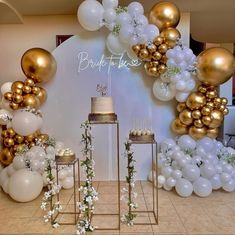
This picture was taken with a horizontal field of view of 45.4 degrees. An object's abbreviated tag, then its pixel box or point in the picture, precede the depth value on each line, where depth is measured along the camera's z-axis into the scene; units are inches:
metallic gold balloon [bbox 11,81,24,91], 157.0
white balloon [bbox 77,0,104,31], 152.7
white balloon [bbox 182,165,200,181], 141.6
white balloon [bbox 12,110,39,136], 145.5
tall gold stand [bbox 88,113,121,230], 111.0
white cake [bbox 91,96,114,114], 112.9
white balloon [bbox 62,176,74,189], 152.9
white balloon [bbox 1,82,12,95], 163.3
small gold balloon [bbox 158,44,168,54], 150.6
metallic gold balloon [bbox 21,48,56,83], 157.8
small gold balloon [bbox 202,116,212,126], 149.6
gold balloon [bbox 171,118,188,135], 160.9
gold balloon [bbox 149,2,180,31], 151.1
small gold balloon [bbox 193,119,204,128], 152.6
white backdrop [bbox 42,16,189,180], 171.6
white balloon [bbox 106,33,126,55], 157.8
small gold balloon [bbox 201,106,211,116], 149.5
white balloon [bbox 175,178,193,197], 141.7
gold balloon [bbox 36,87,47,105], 164.7
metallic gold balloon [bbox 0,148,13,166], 159.0
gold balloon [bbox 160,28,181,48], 150.1
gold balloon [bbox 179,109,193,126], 154.4
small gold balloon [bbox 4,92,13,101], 156.2
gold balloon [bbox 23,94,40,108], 156.0
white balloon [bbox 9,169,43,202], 130.0
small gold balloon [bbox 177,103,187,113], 158.1
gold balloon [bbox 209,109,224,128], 149.8
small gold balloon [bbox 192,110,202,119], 151.3
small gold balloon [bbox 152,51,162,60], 152.3
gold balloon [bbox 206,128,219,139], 156.1
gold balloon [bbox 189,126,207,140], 154.1
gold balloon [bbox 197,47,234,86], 143.7
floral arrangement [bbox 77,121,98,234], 105.2
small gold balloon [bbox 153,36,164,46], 150.5
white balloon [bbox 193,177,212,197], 141.3
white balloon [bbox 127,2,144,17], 150.3
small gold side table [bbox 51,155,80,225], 111.7
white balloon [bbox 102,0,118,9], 153.2
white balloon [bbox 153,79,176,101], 158.2
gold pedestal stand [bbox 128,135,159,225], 111.6
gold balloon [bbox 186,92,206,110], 150.0
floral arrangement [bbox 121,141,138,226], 108.7
